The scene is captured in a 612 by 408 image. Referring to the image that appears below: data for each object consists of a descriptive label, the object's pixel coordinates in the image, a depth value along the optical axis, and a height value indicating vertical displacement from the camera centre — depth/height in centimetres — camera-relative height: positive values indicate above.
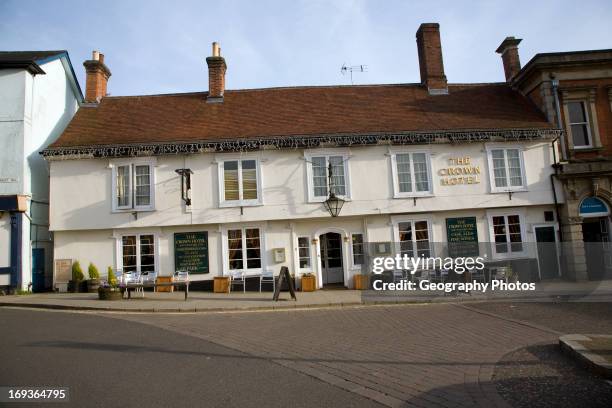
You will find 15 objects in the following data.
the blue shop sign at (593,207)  1656 +105
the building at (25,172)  1575 +373
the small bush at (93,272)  1583 -35
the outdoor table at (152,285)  1356 -83
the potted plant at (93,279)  1571 -63
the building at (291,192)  1620 +232
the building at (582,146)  1630 +358
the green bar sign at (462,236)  1658 +19
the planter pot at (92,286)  1570 -87
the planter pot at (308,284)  1571 -127
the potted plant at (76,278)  1577 -57
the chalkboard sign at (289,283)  1312 -104
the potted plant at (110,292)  1373 -100
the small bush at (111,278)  1542 -61
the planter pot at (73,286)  1574 -84
